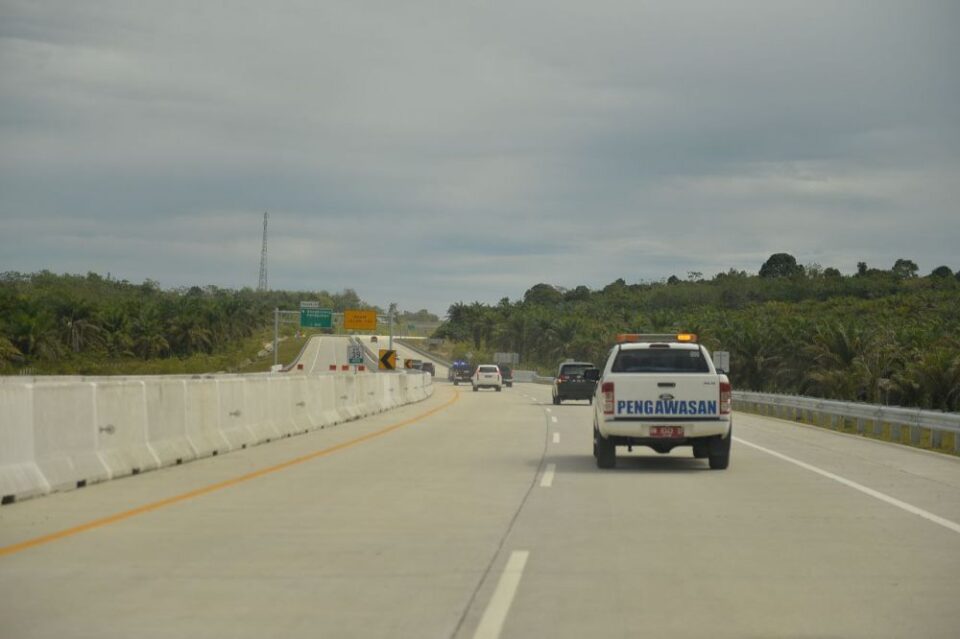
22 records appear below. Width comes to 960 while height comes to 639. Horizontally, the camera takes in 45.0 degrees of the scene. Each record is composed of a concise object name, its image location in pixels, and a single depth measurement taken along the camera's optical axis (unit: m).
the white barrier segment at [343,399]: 31.22
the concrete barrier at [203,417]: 18.58
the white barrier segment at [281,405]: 23.95
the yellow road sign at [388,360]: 54.94
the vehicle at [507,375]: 86.38
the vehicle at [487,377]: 70.81
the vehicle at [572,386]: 45.56
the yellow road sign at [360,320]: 89.74
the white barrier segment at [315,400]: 27.41
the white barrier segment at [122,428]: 15.07
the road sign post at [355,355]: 60.53
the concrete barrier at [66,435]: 13.30
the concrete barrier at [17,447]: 12.38
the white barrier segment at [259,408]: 22.12
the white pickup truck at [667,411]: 16.81
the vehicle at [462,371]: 95.12
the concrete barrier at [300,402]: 25.67
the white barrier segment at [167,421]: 16.88
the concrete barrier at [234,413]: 20.42
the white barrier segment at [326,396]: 28.58
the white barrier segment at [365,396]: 35.12
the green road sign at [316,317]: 87.88
